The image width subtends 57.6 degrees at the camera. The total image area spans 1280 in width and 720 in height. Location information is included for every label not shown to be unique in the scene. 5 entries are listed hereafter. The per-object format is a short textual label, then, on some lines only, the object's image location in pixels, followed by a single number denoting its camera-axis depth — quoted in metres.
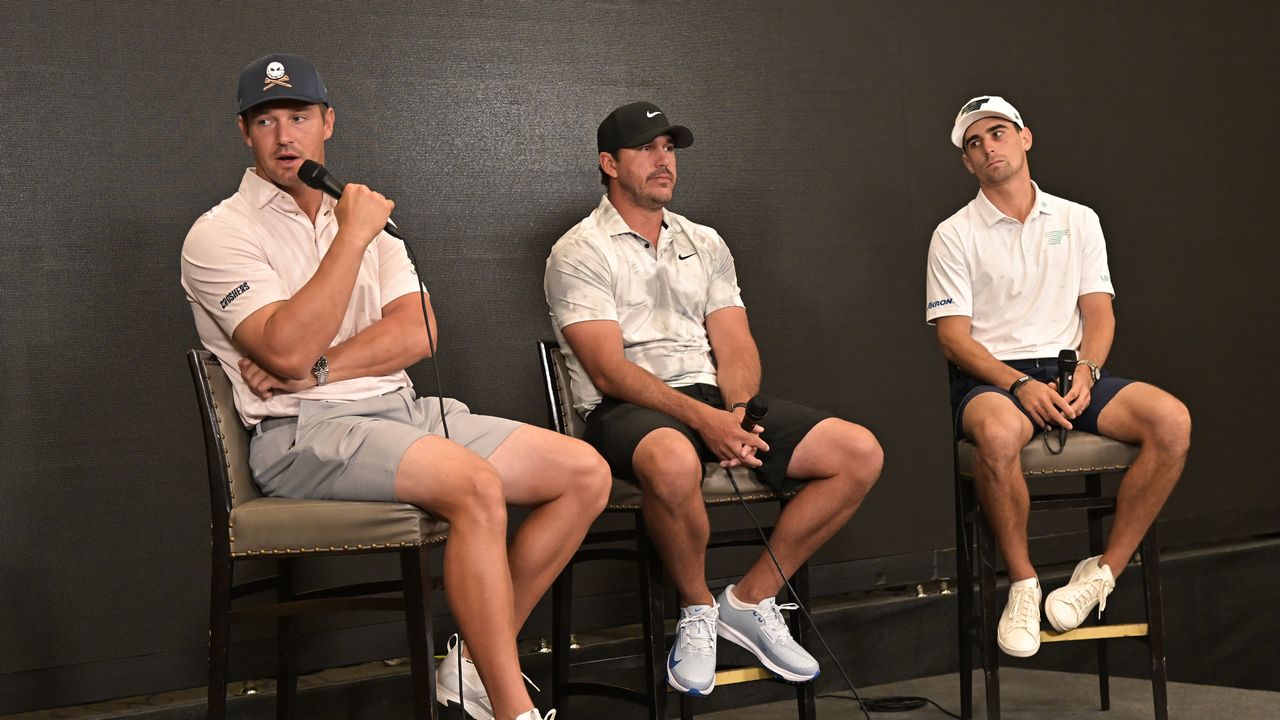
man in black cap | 2.53
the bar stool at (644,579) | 2.54
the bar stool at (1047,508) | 2.74
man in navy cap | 2.07
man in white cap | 2.74
